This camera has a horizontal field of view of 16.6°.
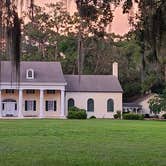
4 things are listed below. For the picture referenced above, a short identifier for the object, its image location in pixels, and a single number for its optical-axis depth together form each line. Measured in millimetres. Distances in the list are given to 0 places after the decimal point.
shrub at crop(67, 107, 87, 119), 62719
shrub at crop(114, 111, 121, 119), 66000
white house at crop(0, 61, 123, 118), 65438
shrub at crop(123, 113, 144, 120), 62959
